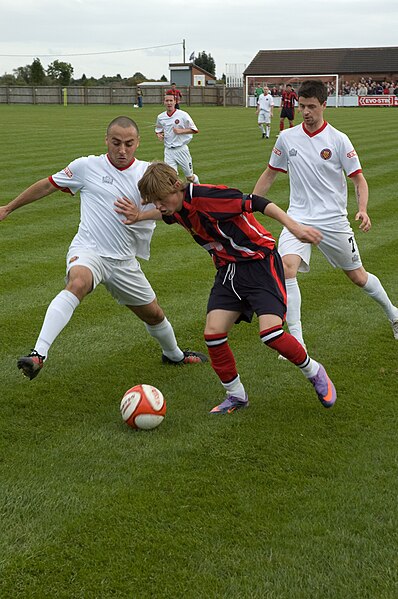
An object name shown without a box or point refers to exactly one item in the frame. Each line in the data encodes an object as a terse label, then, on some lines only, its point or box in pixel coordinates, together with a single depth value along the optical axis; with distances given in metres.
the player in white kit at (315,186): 7.02
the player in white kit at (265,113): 29.41
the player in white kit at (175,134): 18.27
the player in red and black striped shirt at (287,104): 30.80
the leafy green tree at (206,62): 141.75
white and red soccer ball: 5.50
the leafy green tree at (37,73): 89.50
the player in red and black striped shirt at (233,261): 5.44
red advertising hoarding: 61.47
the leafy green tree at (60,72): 97.06
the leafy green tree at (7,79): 91.06
